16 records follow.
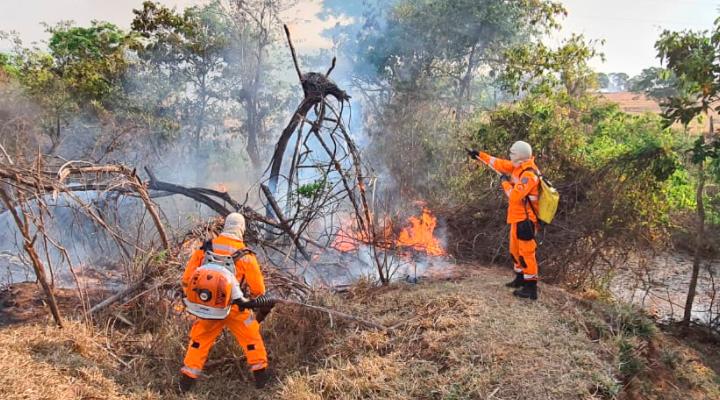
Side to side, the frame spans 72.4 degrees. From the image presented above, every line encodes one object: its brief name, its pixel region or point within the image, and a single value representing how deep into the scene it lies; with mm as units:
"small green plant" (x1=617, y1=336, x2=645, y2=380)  4527
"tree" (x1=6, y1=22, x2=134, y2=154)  12344
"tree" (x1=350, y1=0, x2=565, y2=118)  13469
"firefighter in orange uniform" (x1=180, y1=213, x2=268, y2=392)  4445
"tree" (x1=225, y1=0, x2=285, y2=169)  14812
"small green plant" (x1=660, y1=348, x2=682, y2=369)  5176
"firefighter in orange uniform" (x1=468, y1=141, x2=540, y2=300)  5559
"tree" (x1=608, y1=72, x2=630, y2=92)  48072
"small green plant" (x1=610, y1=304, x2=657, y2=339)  5285
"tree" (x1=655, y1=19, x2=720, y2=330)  5852
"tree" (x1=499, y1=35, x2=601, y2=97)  12486
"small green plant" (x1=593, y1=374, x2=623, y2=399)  4043
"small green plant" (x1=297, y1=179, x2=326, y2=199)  6340
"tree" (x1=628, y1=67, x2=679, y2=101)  23375
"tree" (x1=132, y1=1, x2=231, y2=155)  14125
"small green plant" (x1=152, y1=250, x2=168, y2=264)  5573
